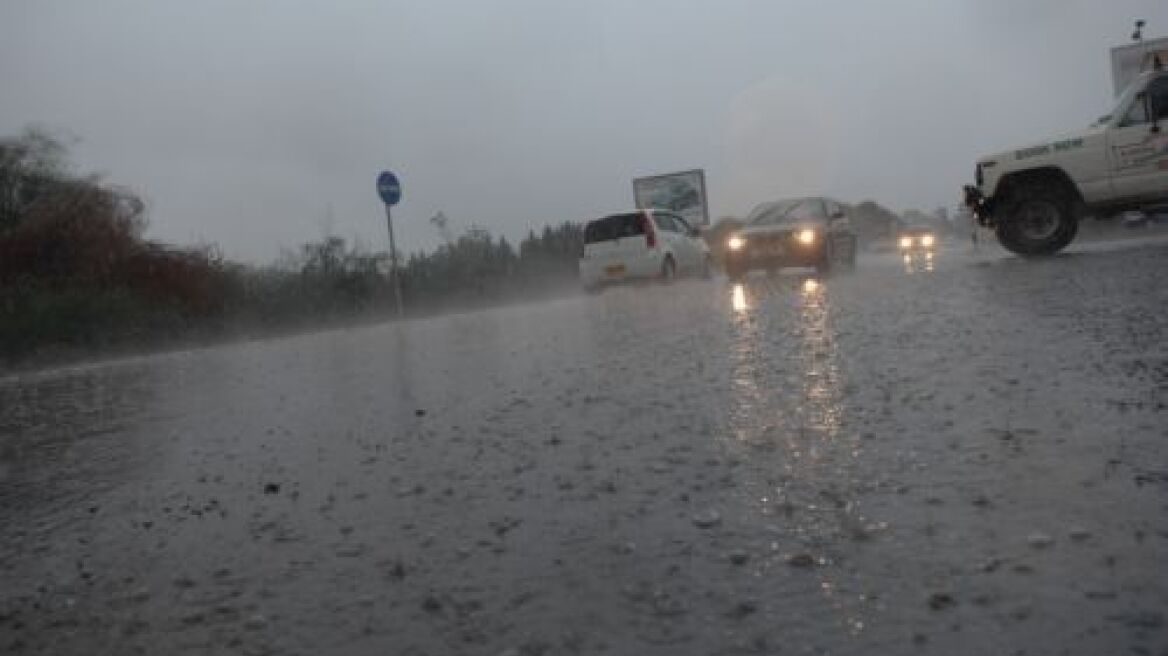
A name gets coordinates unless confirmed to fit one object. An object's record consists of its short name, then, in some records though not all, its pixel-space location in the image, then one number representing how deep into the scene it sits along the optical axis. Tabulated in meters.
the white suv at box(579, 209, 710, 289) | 18.23
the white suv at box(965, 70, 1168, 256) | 11.49
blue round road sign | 17.83
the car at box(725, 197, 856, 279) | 15.95
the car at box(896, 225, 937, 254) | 36.53
